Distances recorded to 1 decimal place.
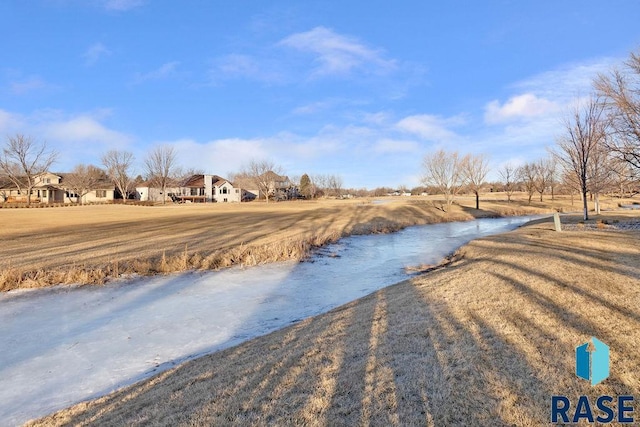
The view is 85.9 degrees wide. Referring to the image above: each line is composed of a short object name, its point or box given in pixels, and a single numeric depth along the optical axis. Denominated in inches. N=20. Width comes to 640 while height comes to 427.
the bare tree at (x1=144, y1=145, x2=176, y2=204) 2811.5
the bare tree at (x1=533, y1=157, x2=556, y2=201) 2211.0
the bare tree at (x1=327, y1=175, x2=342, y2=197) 4572.6
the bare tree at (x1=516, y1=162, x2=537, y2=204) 2197.5
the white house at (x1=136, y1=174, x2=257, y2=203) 3166.8
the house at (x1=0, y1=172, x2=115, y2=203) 2699.3
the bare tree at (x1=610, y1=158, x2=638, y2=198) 774.5
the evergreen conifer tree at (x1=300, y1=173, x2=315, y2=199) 3722.4
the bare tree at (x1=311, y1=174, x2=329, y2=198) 4000.5
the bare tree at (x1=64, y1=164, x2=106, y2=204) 2748.5
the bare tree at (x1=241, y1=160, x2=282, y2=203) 2992.1
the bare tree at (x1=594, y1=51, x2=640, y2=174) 693.3
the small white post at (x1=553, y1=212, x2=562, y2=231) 677.1
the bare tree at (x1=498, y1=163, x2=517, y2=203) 2625.5
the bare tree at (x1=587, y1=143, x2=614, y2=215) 876.3
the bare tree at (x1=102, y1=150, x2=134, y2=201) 3127.5
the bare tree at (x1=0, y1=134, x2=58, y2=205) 2468.0
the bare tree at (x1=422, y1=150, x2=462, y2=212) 1777.8
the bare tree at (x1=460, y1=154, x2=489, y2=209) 1815.2
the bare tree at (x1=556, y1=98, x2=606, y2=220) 863.7
